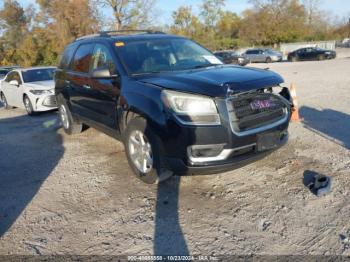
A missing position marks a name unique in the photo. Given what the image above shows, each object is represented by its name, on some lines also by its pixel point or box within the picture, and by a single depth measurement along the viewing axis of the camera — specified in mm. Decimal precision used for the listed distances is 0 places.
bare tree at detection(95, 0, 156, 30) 32669
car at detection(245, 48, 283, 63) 36041
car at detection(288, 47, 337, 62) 32094
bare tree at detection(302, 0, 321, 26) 65375
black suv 3631
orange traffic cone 6957
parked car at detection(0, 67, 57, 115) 9594
